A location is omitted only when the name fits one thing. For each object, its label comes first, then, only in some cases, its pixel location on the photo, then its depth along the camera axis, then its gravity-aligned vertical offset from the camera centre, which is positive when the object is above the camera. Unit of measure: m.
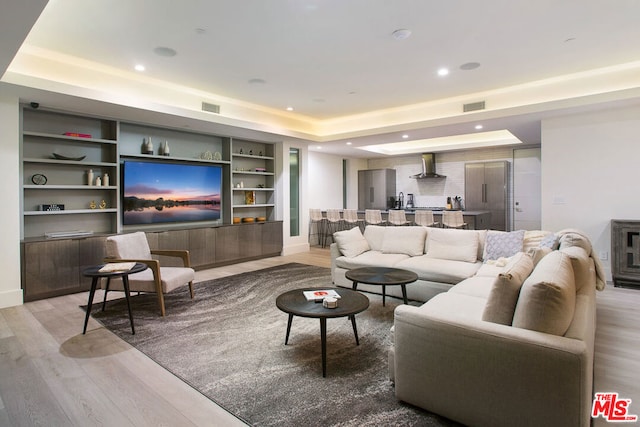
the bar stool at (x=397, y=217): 7.54 -0.18
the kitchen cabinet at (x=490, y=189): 8.55 +0.49
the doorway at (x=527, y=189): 8.36 +0.47
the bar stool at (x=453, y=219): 6.85 -0.21
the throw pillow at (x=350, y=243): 4.81 -0.47
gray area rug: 2.04 -1.15
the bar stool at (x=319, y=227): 8.71 -0.46
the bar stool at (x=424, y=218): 7.18 -0.19
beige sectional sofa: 1.57 -0.72
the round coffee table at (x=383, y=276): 3.38 -0.68
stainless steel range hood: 9.41 +1.17
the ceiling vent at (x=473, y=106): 5.69 +1.67
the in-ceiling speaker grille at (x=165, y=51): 3.87 +1.78
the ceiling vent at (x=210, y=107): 5.62 +1.66
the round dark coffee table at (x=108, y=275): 3.23 -0.59
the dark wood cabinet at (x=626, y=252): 4.66 -0.60
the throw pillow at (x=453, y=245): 4.31 -0.46
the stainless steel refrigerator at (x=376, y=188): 10.18 +0.61
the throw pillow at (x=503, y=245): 4.08 -0.43
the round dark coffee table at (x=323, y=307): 2.48 -0.74
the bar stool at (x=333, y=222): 8.33 -0.32
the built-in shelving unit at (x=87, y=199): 4.48 +0.18
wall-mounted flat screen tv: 5.50 +0.31
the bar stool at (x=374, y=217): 7.86 -0.18
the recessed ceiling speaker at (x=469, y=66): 4.39 +1.81
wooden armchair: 3.68 -0.69
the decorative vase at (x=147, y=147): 5.71 +1.03
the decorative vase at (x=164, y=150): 5.88 +1.01
